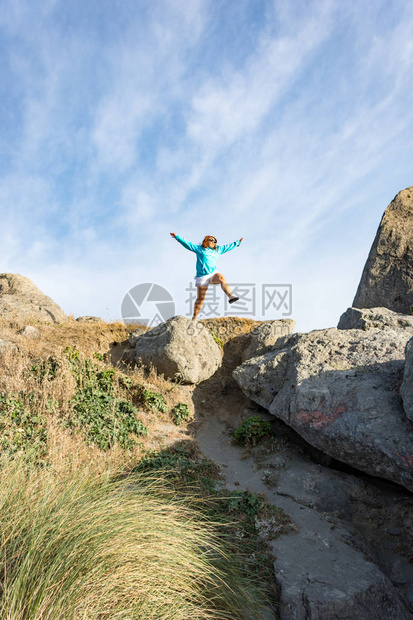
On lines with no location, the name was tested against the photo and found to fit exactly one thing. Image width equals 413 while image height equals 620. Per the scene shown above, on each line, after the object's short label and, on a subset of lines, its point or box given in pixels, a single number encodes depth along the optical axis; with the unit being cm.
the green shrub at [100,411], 843
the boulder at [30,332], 1247
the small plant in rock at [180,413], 1031
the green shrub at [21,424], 727
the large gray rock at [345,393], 681
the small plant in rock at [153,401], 1019
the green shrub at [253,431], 954
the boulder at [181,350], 1152
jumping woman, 1362
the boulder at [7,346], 1046
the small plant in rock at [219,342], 1415
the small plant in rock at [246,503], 702
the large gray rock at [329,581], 531
